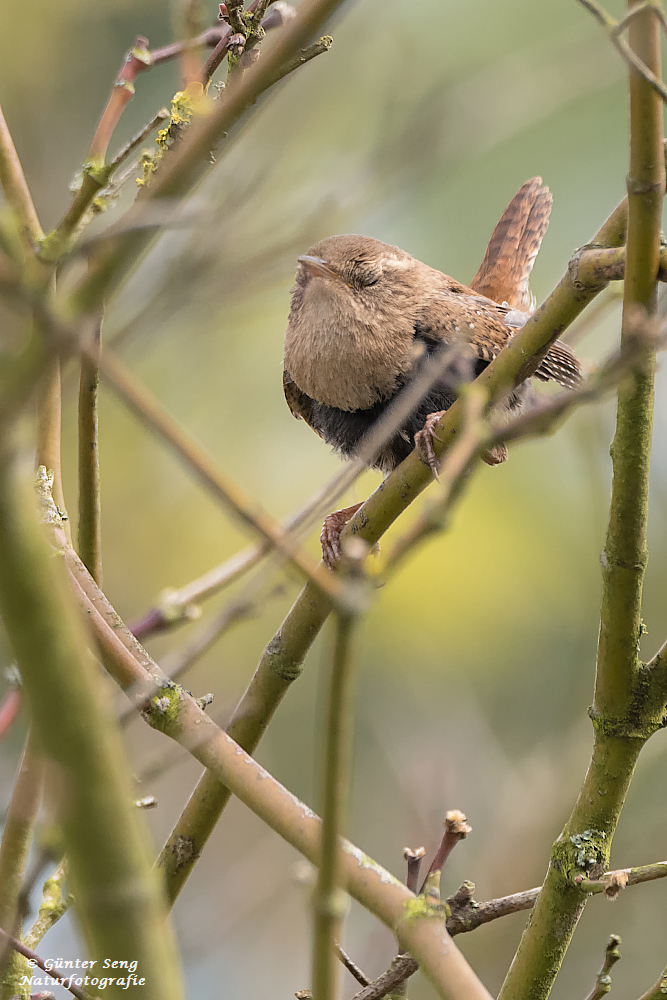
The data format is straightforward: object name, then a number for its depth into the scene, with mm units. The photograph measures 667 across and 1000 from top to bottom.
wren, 4159
